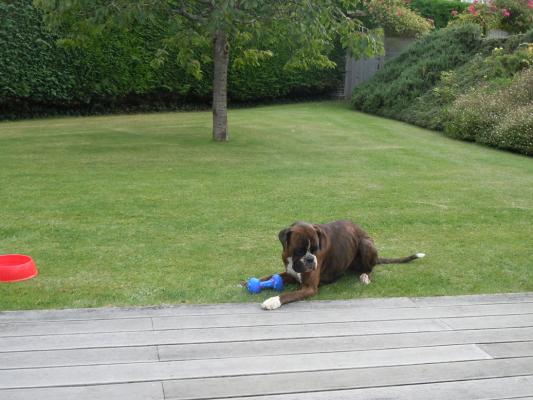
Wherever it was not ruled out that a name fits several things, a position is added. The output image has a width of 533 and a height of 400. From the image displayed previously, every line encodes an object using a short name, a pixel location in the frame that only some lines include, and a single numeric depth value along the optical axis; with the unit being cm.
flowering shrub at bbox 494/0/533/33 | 2275
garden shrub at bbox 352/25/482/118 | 1975
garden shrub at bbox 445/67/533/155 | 1359
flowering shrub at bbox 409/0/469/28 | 2536
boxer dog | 445
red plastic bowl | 482
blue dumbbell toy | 469
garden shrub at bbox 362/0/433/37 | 2316
